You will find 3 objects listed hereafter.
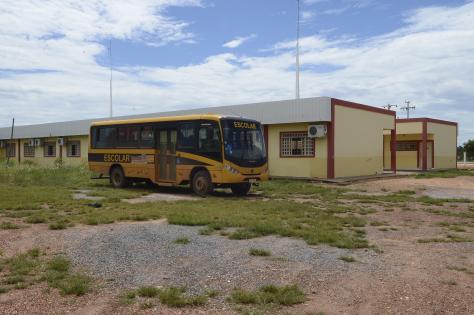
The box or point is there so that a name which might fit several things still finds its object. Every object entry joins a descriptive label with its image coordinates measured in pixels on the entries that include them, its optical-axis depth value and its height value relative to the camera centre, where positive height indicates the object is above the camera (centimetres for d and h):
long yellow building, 2353 +90
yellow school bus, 1650 -2
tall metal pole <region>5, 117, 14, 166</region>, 4125 +28
